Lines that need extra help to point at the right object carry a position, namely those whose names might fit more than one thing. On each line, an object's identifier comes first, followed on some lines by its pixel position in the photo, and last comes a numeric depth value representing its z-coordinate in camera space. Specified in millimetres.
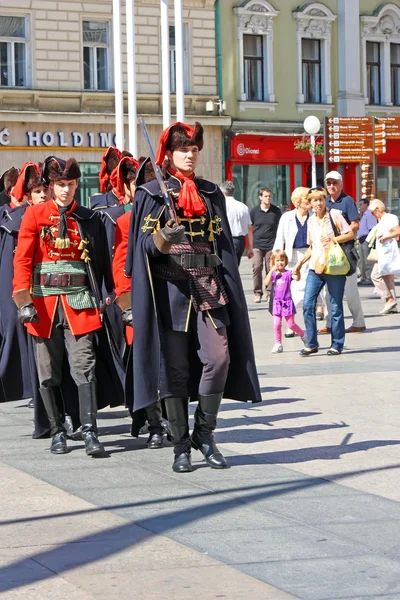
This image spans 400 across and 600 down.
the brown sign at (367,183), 31044
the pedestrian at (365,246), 22672
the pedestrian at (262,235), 20375
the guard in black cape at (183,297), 7164
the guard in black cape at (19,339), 8305
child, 13344
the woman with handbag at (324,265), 12984
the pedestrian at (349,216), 14266
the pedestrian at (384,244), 17922
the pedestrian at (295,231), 14625
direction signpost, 28297
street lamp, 27328
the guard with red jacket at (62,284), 7832
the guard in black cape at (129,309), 7891
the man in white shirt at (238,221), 18797
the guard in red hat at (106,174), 9391
